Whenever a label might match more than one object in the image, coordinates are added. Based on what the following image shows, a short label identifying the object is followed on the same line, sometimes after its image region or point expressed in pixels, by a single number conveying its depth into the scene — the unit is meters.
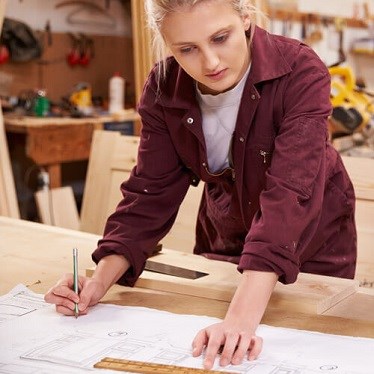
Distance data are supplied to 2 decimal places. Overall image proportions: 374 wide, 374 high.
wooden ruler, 1.08
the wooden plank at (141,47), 2.75
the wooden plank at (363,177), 2.05
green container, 4.96
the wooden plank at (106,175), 2.50
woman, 1.27
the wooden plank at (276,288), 1.37
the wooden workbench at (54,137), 4.64
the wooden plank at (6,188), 2.93
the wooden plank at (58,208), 4.06
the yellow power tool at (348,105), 3.26
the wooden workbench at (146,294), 1.31
